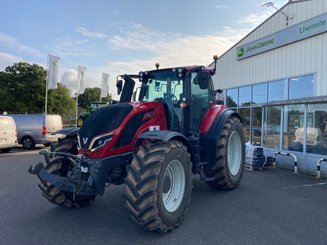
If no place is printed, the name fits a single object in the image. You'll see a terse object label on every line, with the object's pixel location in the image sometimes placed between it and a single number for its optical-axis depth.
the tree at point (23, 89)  35.00
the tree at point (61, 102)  36.98
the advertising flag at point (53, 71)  20.31
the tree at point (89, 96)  70.94
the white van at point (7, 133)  12.05
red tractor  3.99
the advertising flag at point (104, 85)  24.94
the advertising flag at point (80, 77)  23.02
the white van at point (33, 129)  14.64
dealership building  9.83
